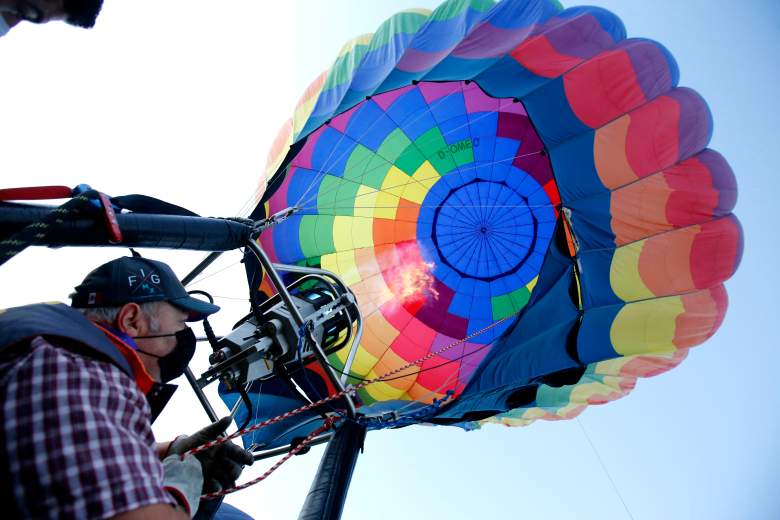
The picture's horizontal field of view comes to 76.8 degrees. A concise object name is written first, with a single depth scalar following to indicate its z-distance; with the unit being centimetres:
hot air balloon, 1288
